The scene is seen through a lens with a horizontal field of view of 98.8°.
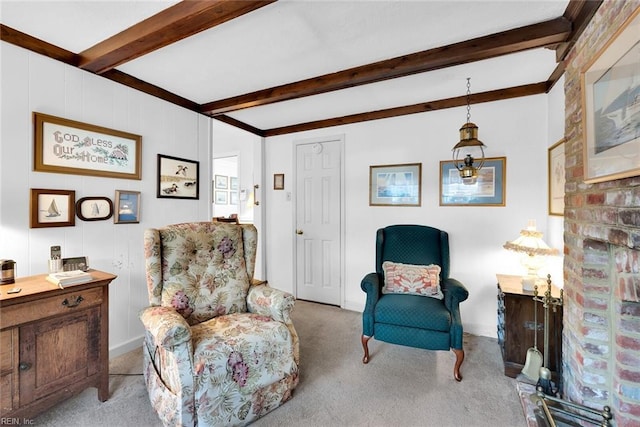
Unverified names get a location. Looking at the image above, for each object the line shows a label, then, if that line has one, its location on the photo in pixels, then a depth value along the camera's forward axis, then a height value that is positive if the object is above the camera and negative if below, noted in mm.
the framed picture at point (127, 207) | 2268 +34
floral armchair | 1387 -707
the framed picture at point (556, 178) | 2082 +286
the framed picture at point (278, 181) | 3760 +426
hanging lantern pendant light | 2285 +574
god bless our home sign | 1857 +469
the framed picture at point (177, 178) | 2602 +334
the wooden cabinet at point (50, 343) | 1372 -737
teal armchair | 1957 -725
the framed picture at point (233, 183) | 6168 +657
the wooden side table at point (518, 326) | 1963 -823
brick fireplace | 1144 -291
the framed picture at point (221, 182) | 5887 +654
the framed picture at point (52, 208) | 1816 +19
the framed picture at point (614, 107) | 995 +444
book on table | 1563 -394
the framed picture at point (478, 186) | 2605 +263
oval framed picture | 2053 +21
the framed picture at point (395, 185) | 2945 +310
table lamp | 2039 -281
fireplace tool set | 1312 -999
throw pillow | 2307 -576
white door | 3412 -115
